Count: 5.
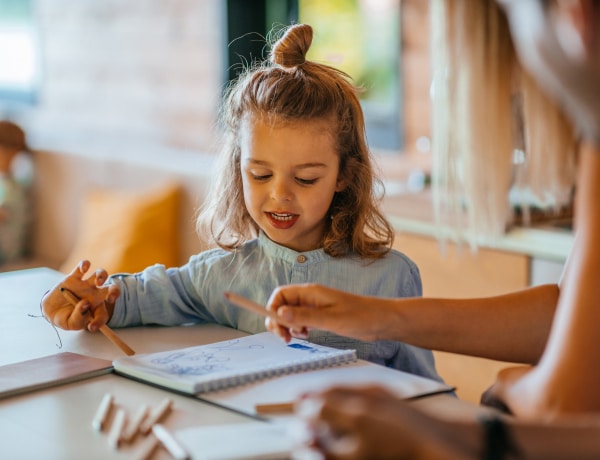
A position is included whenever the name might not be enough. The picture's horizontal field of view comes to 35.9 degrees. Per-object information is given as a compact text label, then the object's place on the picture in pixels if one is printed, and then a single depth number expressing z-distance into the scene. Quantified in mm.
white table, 984
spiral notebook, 1132
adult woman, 696
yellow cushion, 3188
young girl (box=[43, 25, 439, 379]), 1462
